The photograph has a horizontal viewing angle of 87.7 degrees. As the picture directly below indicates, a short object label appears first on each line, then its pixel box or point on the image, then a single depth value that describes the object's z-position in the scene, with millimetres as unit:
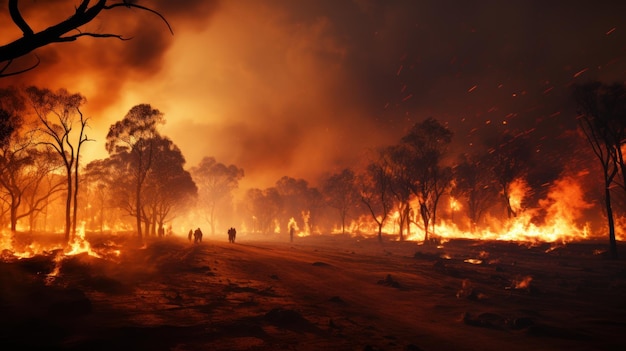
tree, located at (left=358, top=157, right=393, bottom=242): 60469
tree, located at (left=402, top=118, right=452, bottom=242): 53938
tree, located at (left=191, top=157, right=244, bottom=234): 89562
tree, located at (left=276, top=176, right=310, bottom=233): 116188
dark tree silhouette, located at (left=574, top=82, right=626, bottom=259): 30994
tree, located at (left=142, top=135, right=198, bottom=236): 48875
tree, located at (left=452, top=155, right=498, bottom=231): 66175
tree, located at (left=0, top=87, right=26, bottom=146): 27219
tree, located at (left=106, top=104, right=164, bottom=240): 41344
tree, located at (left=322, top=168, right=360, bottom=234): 90938
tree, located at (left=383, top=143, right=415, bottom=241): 56469
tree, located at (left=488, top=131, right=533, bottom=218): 58625
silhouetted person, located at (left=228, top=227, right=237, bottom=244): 43356
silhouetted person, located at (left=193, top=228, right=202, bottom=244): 37412
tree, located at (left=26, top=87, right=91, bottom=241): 32688
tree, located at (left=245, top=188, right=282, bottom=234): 110375
